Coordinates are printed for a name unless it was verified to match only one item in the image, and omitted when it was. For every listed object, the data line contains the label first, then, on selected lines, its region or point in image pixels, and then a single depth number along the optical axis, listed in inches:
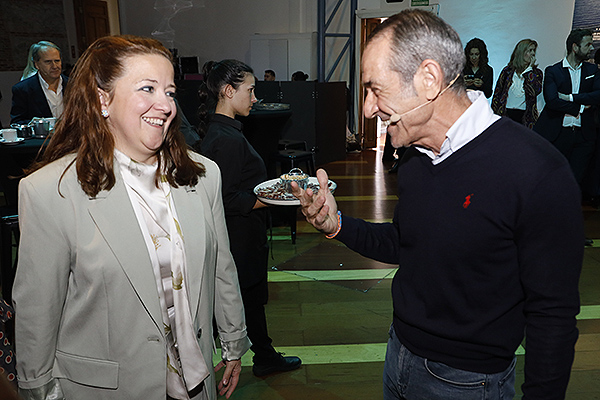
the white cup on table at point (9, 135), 128.6
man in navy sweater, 39.1
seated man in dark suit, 160.9
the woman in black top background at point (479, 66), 235.1
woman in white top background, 207.3
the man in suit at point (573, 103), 185.0
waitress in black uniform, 87.4
